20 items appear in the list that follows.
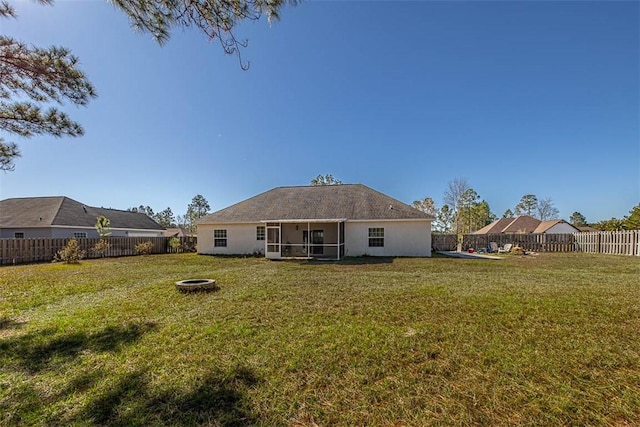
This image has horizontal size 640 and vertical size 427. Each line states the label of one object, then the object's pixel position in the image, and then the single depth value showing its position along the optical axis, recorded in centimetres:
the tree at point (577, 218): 6544
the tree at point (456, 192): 3772
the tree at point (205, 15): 345
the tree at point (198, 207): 6700
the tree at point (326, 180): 4019
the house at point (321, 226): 1614
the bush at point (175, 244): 2078
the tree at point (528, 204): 5972
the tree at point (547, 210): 5838
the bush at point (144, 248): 1873
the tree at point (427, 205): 4503
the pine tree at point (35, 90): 405
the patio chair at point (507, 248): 2019
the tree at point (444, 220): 4397
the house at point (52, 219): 2031
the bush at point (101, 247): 1660
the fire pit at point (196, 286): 675
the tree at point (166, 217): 7779
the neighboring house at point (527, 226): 3017
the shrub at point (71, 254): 1348
